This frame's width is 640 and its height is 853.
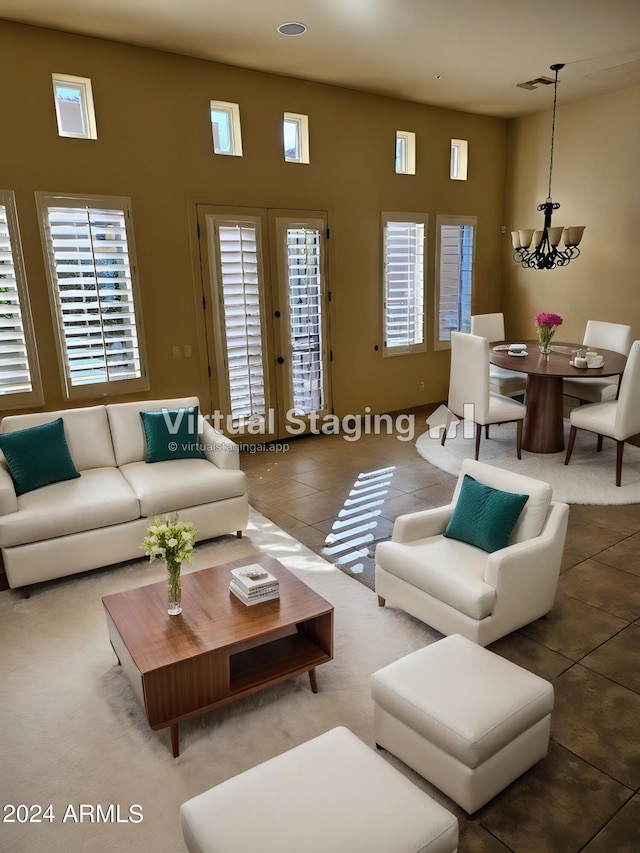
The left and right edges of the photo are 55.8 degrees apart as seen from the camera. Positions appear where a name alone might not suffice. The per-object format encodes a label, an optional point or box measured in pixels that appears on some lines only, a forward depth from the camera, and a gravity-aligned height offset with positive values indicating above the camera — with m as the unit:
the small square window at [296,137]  6.20 +1.38
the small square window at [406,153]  7.12 +1.36
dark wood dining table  5.89 -1.28
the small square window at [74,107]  4.90 +1.39
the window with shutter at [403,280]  7.15 -0.10
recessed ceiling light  4.68 +1.87
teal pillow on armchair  3.15 -1.27
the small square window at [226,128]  5.75 +1.38
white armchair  2.89 -1.47
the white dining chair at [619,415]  5.03 -1.28
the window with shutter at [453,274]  7.69 -0.05
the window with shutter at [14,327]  4.72 -0.35
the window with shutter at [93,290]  4.95 -0.08
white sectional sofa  3.69 -1.38
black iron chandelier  5.65 +0.26
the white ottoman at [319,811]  1.63 -1.48
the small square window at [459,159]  7.69 +1.38
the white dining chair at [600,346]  6.12 -0.87
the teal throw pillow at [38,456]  4.00 -1.14
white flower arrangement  2.71 -1.15
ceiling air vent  6.21 +1.87
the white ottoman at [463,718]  2.08 -1.54
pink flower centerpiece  6.09 -0.58
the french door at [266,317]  5.86 -0.42
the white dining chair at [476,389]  5.63 -1.11
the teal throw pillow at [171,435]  4.57 -1.16
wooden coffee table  2.47 -1.53
